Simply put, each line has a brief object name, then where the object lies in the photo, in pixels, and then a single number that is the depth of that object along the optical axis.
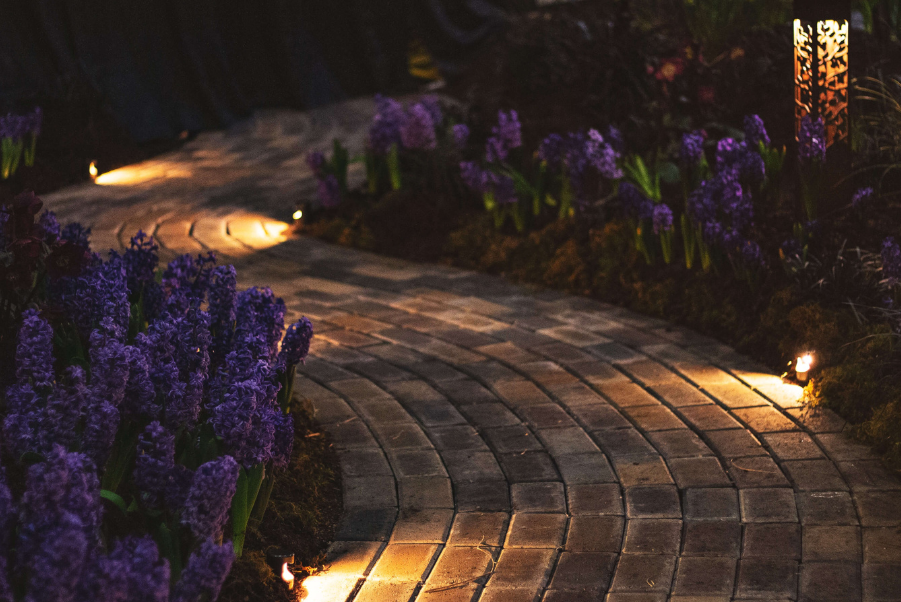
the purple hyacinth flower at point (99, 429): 2.71
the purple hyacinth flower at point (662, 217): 5.49
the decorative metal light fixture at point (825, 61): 5.14
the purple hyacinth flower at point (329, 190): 7.80
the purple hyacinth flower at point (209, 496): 2.51
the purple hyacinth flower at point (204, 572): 2.29
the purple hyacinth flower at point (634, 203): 5.63
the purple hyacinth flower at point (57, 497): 2.30
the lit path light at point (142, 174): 9.86
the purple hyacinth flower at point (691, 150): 5.68
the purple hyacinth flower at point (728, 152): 5.45
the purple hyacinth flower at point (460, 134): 7.37
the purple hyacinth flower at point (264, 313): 3.80
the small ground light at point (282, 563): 3.00
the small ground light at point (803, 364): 4.38
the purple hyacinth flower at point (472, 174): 6.90
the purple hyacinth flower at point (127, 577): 2.13
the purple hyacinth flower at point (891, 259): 4.20
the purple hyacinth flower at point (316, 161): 7.93
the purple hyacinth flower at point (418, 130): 7.38
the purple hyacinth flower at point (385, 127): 7.70
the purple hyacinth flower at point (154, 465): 2.64
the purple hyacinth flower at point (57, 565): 2.07
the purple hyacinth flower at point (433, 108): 7.88
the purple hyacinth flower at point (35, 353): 2.96
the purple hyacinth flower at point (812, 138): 5.09
